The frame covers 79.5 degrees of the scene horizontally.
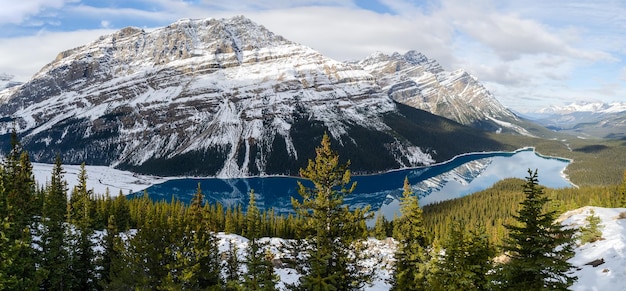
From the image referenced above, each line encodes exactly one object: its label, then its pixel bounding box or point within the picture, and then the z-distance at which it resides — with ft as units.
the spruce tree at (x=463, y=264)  84.07
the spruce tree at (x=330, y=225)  73.87
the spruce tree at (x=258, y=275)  88.53
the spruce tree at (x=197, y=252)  101.65
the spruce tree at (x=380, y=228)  333.25
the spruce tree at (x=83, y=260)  159.63
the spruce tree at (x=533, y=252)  62.08
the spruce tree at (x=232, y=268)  167.51
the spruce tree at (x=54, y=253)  137.80
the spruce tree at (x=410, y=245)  127.85
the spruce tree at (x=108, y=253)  163.84
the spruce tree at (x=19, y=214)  100.83
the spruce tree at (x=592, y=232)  153.60
